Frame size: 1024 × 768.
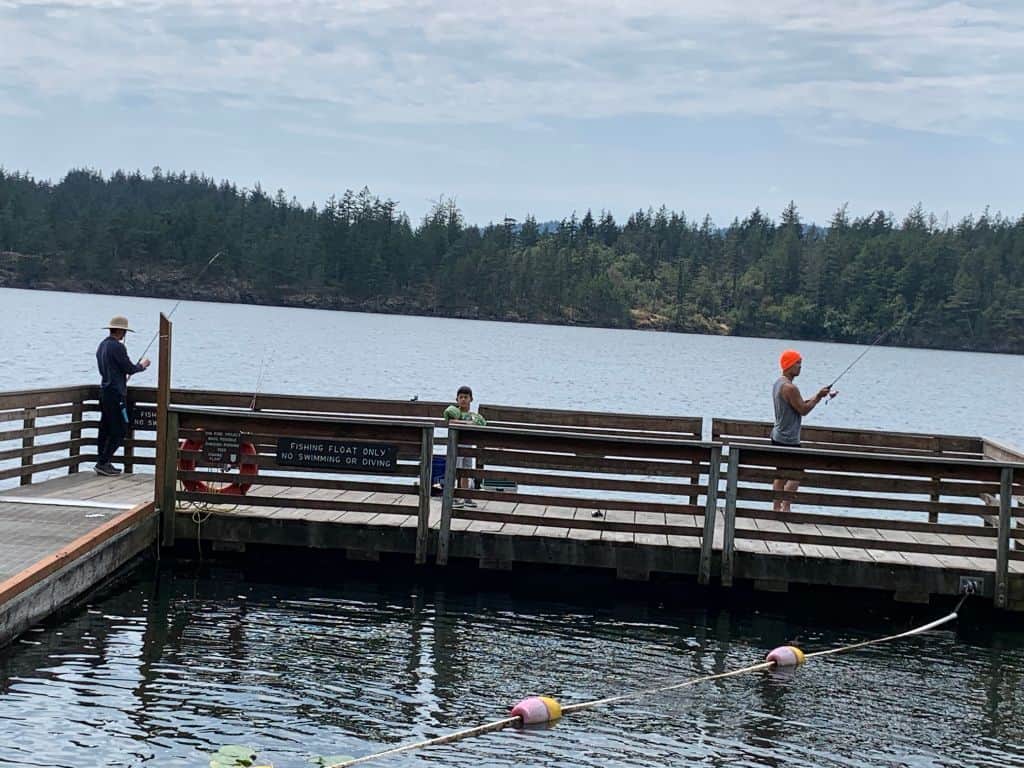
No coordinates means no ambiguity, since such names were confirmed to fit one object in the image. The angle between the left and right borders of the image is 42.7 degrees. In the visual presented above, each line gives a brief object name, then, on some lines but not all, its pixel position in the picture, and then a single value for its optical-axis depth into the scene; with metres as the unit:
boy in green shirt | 13.96
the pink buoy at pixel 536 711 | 8.88
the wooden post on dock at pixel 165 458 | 12.70
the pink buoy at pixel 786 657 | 10.65
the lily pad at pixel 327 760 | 7.93
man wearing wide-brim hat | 14.13
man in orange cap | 12.98
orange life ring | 12.85
